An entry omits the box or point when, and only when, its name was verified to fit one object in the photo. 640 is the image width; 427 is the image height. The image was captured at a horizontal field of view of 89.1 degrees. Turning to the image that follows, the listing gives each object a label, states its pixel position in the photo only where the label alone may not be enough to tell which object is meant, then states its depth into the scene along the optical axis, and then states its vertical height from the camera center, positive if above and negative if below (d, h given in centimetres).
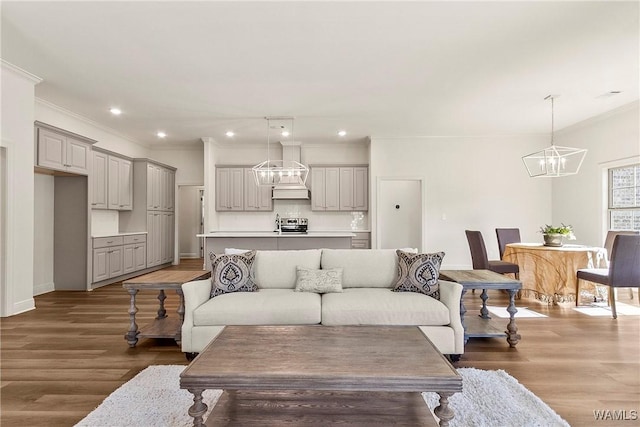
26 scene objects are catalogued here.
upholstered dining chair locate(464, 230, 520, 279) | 479 -75
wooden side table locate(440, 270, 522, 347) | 289 -71
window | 512 +26
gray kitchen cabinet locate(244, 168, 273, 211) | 755 +42
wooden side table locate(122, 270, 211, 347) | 291 -79
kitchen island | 568 -50
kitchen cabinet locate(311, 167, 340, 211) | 743 +57
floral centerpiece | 469 -31
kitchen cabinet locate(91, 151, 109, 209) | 560 +57
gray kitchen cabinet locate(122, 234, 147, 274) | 614 -79
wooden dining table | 433 -77
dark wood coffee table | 151 -77
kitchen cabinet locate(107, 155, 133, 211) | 607 +57
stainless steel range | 748 -28
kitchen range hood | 724 +63
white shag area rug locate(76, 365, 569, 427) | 187 -120
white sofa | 262 -80
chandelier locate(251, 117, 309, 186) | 596 +116
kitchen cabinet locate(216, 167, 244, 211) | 755 +69
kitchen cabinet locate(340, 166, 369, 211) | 739 +57
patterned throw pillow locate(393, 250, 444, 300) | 292 -56
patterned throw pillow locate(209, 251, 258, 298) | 300 -58
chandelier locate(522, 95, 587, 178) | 639 +103
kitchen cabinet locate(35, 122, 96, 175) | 443 +93
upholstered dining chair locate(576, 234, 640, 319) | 377 -62
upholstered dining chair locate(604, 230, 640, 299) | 473 -42
